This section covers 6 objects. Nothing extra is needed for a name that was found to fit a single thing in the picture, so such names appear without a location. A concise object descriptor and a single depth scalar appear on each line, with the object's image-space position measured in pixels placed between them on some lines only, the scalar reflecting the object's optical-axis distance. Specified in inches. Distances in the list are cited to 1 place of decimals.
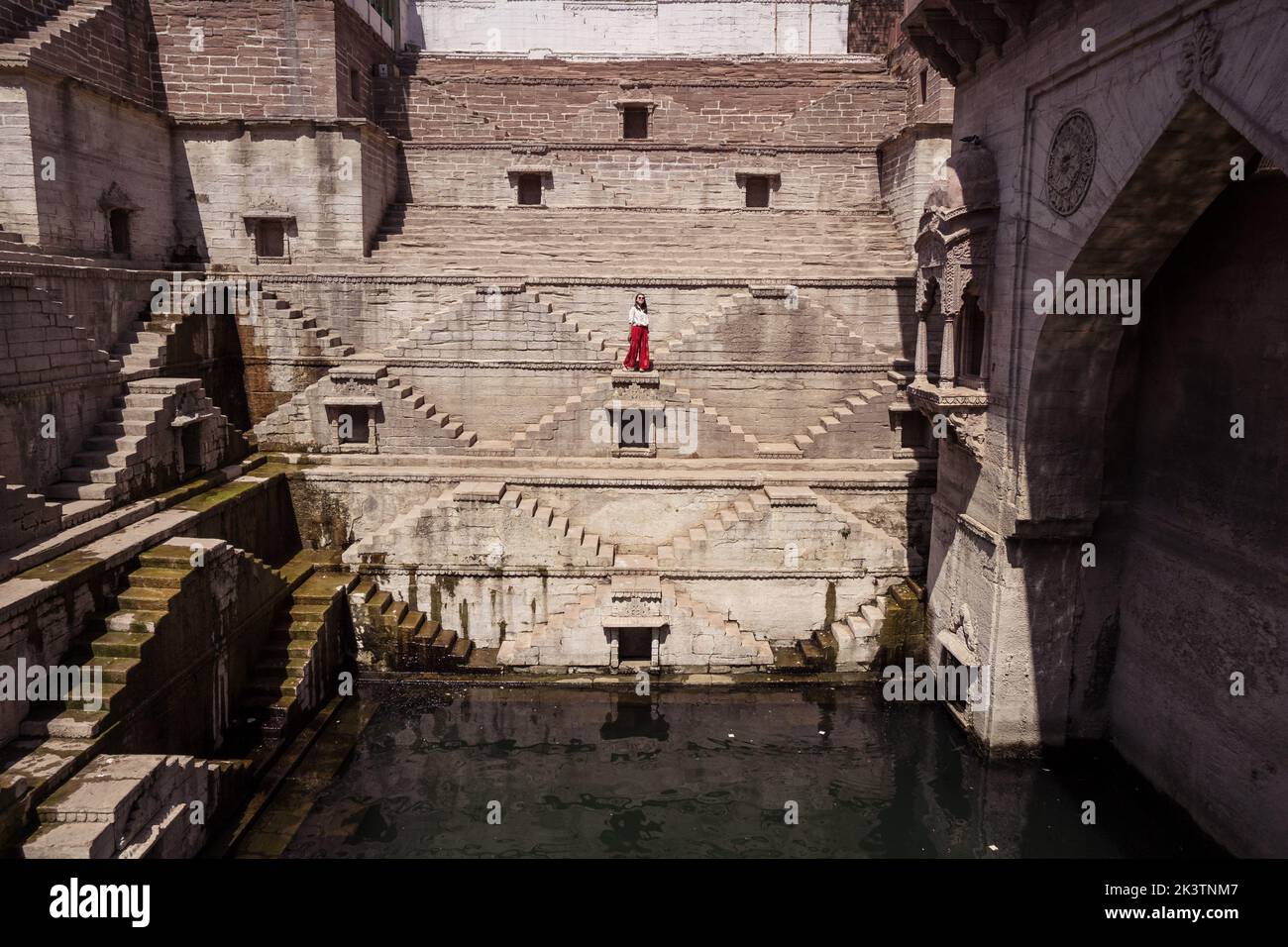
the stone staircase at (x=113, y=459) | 517.0
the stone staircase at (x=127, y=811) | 337.7
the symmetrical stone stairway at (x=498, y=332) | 705.6
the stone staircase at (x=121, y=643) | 394.6
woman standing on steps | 684.1
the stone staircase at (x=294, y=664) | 522.9
